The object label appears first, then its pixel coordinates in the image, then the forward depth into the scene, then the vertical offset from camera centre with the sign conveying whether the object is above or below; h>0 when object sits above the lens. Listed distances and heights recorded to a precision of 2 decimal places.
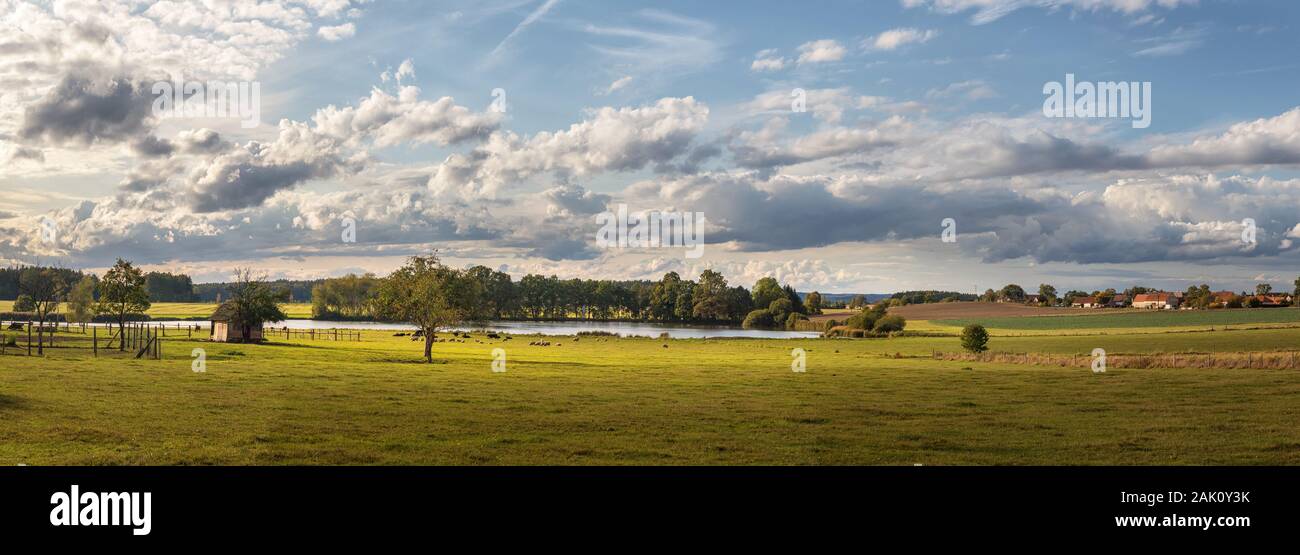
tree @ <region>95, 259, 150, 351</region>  86.19 +0.59
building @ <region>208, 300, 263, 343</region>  87.94 -3.51
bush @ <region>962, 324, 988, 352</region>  77.56 -3.87
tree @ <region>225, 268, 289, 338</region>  87.81 -0.77
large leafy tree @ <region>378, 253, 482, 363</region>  67.81 +0.00
